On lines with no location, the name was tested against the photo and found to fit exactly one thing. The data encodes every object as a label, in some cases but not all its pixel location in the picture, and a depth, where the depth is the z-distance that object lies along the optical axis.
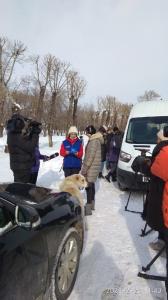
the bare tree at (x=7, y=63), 25.11
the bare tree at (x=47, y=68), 30.26
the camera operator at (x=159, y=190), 1.87
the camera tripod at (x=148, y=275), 2.48
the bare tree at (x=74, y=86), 31.99
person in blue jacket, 4.44
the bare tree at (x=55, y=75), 30.55
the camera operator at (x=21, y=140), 3.44
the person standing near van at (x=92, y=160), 4.26
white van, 5.35
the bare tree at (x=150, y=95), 49.90
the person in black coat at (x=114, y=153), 6.91
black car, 1.62
